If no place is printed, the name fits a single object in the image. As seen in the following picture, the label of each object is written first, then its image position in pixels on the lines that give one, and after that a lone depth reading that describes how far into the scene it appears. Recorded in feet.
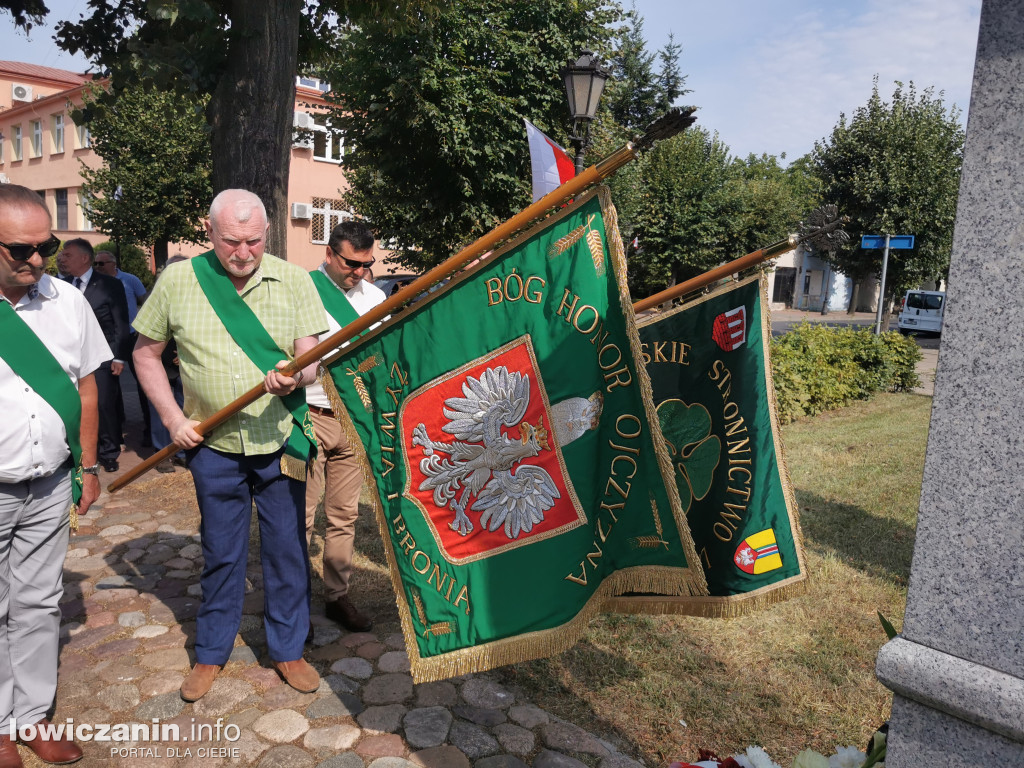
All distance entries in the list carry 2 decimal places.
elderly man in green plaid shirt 10.68
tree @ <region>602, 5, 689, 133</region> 123.03
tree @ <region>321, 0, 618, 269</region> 45.98
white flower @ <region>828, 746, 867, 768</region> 7.14
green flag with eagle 8.46
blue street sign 32.99
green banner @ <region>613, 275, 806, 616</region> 10.84
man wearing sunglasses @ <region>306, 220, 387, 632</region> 13.56
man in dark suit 23.57
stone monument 4.99
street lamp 25.00
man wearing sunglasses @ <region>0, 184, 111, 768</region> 9.23
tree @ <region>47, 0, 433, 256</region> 20.22
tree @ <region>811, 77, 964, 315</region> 85.15
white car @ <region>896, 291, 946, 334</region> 98.14
